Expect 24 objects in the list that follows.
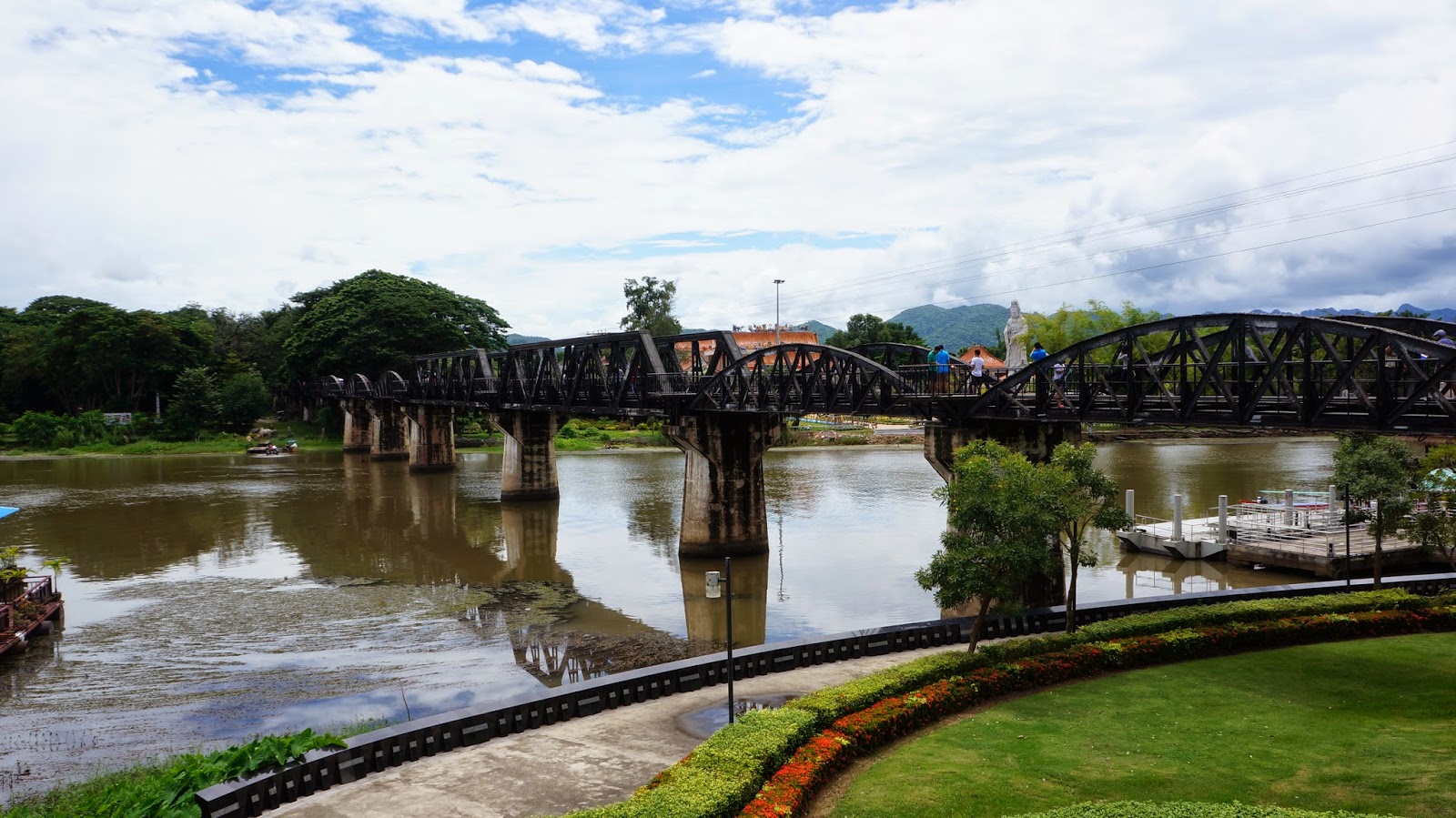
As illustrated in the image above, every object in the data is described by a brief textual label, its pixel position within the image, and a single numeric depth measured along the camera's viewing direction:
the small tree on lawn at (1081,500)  22.09
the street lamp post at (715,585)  17.32
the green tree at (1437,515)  27.62
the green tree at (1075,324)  110.88
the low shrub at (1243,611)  22.81
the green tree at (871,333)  144.12
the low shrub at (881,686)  17.80
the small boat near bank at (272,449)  100.49
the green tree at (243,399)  109.06
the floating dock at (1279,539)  37.84
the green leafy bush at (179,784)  15.05
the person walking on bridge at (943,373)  31.05
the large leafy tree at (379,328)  104.50
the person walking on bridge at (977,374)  30.22
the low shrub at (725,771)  13.61
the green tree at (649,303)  138.38
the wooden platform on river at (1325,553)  37.06
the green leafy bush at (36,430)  101.44
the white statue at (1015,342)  35.19
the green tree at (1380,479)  28.94
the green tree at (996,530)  21.38
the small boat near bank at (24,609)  29.36
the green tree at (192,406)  107.00
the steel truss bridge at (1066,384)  19.75
